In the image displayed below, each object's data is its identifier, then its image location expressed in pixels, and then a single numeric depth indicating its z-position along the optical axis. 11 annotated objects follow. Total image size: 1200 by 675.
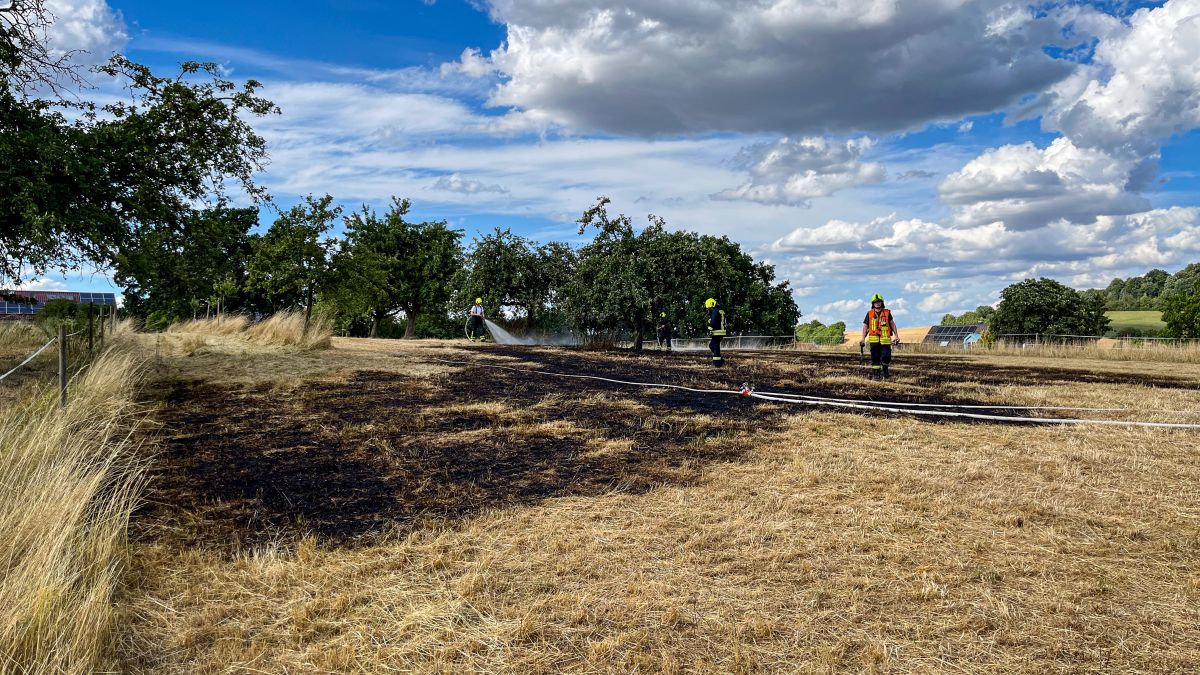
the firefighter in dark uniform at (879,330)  15.04
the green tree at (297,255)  26.70
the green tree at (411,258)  48.02
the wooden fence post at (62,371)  8.73
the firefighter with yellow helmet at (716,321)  17.30
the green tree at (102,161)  11.40
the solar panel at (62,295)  57.45
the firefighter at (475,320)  31.22
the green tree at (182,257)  13.59
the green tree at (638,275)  28.75
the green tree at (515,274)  39.75
